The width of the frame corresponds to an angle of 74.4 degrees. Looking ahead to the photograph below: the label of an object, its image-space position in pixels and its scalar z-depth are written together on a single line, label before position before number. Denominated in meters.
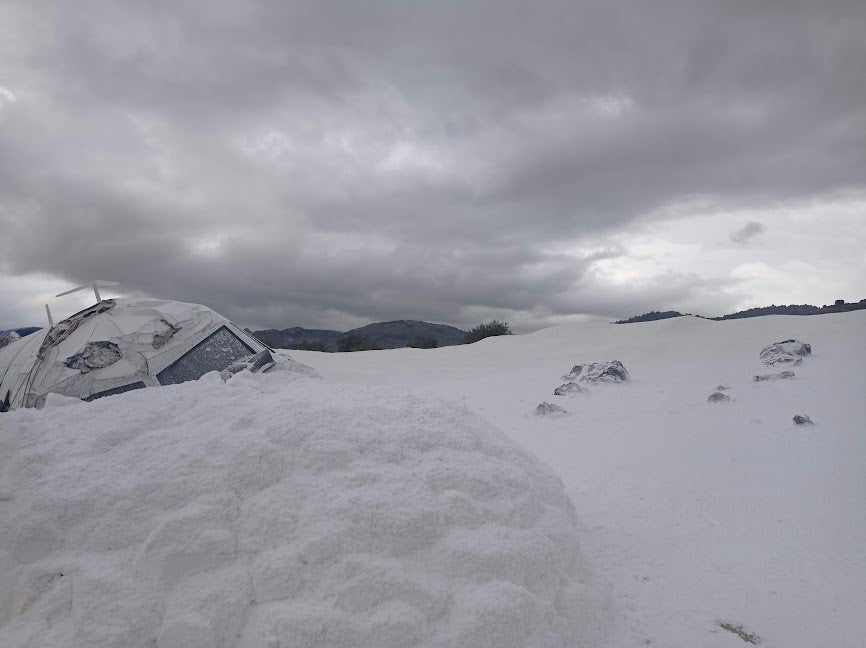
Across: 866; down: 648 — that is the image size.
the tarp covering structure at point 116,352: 4.88
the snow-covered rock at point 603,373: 9.25
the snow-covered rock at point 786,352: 9.66
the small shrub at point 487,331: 24.23
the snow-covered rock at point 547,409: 7.38
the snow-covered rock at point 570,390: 8.48
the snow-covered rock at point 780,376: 8.07
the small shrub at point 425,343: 22.71
